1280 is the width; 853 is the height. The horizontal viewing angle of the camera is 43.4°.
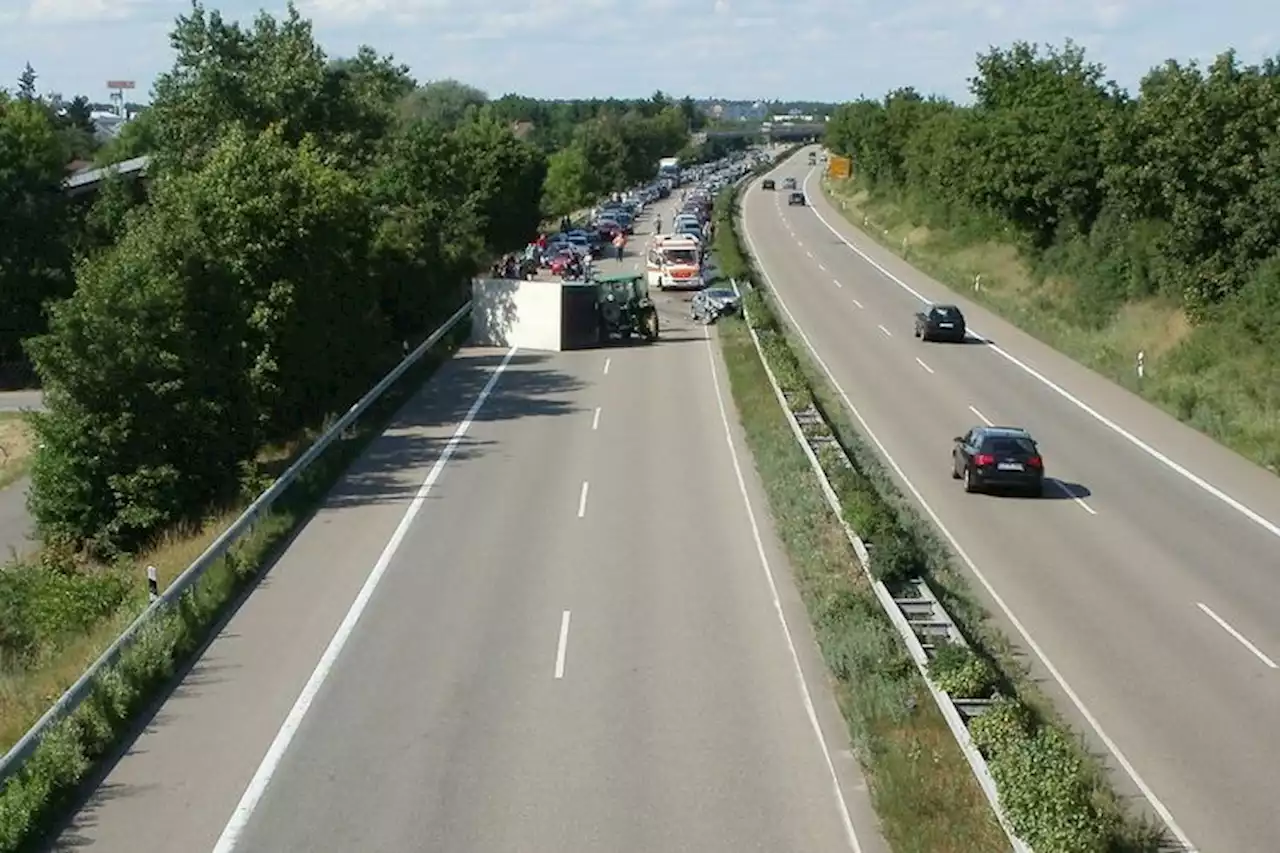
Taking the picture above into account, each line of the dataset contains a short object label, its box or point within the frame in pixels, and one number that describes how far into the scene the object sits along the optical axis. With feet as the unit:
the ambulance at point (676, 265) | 219.20
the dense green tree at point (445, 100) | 488.44
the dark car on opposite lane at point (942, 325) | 170.71
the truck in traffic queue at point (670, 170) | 537.81
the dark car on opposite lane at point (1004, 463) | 98.84
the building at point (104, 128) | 521.86
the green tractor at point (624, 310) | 167.32
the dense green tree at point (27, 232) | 189.06
